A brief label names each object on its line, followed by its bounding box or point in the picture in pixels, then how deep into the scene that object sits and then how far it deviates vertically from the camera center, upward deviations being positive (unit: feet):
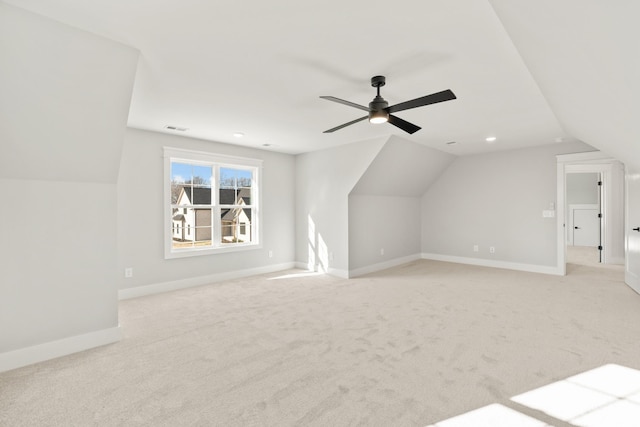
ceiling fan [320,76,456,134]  7.93 +3.04
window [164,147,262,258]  15.39 +0.55
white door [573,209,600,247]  27.50 -1.63
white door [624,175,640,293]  13.74 -1.14
